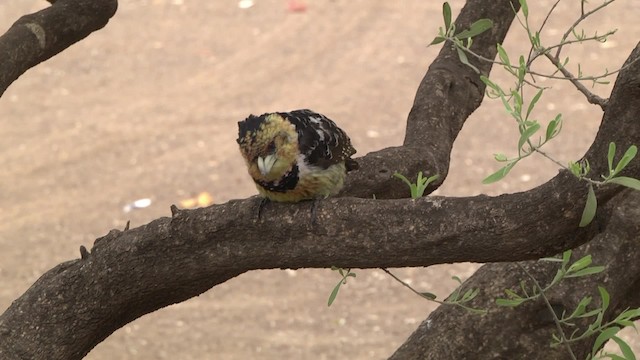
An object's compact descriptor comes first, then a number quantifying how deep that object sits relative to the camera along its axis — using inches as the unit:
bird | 183.3
